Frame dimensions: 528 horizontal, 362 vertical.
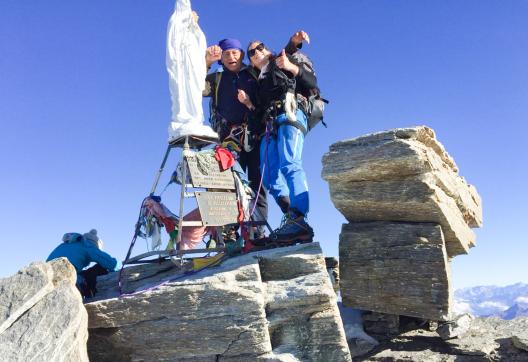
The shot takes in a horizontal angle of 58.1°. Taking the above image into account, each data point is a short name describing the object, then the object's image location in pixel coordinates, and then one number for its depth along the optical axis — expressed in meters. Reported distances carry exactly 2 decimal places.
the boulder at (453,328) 8.23
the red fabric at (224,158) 9.12
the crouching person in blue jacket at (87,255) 8.97
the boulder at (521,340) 7.81
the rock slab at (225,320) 6.54
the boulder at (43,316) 5.63
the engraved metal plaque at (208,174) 8.64
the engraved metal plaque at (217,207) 8.45
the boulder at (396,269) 7.90
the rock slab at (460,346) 7.87
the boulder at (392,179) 7.90
